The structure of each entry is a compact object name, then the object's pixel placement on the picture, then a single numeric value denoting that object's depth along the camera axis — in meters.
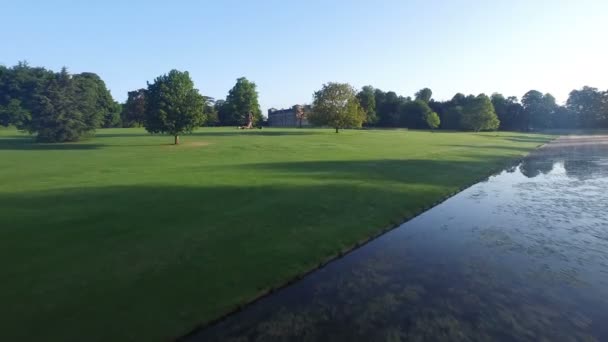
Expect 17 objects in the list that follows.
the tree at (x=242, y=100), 115.94
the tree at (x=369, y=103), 134.75
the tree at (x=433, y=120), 122.94
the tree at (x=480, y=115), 105.62
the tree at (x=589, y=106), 122.12
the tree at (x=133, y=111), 131.75
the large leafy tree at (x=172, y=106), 46.97
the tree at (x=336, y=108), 78.56
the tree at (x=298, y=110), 152.15
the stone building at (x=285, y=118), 174.62
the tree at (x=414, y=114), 132.25
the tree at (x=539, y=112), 129.62
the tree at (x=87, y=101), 59.69
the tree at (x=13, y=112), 98.52
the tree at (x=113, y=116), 117.88
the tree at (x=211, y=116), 116.09
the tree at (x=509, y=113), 133.38
